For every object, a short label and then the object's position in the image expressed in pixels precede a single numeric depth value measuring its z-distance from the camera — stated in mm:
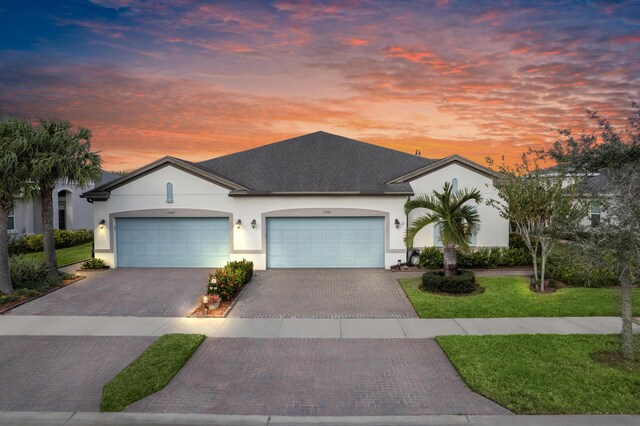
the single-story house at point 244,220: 19172
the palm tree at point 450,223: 14727
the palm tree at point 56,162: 15195
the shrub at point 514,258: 18625
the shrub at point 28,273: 15125
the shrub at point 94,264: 19056
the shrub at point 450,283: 14234
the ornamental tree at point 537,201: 13750
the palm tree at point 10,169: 14064
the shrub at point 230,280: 13422
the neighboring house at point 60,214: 26109
